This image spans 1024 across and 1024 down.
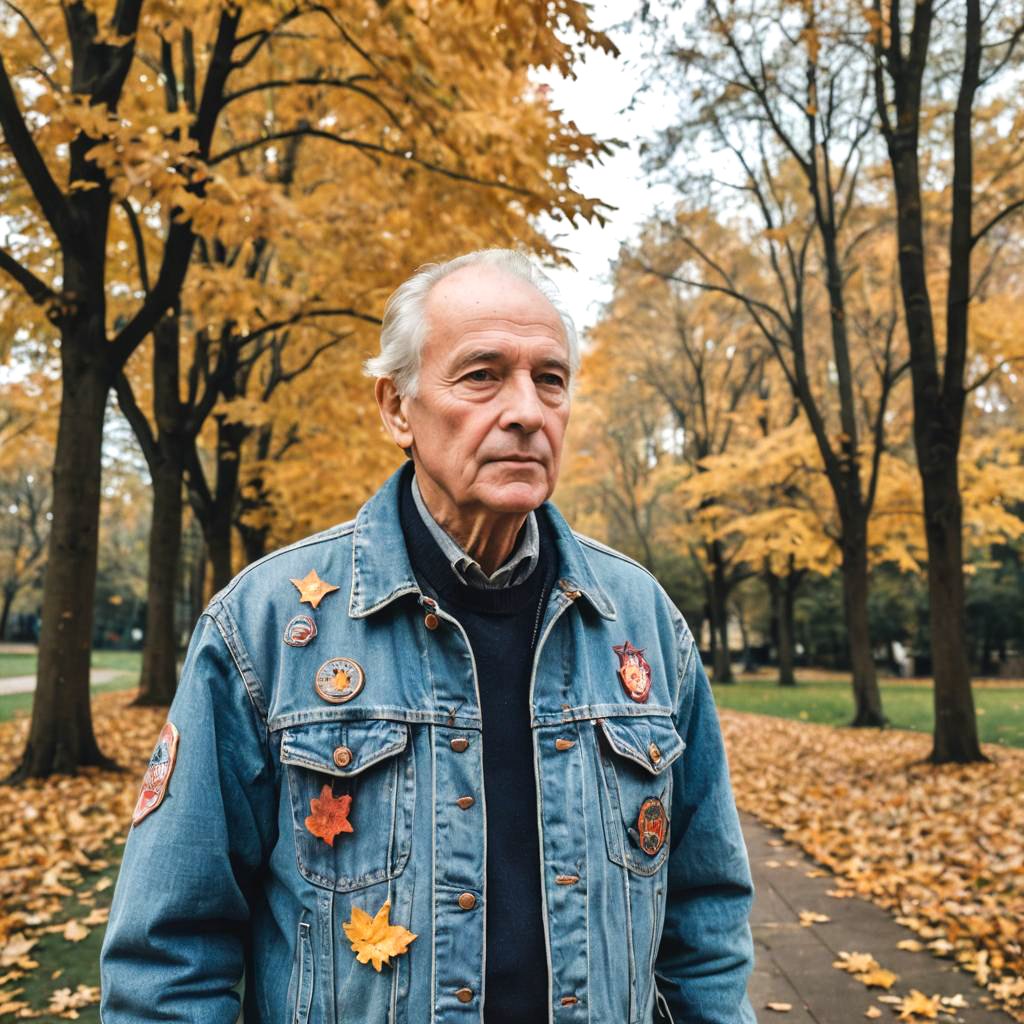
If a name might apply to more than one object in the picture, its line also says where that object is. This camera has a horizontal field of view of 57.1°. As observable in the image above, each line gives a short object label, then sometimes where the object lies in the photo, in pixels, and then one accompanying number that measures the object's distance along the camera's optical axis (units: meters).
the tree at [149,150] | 6.36
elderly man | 1.51
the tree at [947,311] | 9.41
